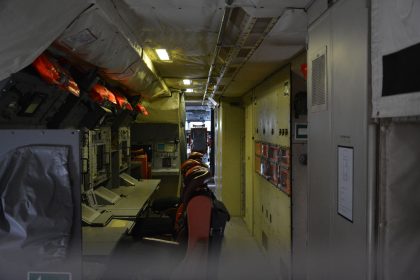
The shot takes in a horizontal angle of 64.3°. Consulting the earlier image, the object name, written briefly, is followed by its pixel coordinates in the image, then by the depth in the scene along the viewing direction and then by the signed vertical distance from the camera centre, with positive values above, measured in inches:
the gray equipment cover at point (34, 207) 60.8 -13.8
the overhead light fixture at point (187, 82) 229.3 +35.5
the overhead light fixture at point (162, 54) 142.2 +34.8
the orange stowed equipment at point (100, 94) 134.4 +15.9
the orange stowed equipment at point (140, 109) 215.2 +15.3
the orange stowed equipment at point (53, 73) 87.0 +16.6
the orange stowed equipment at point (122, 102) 165.2 +15.4
